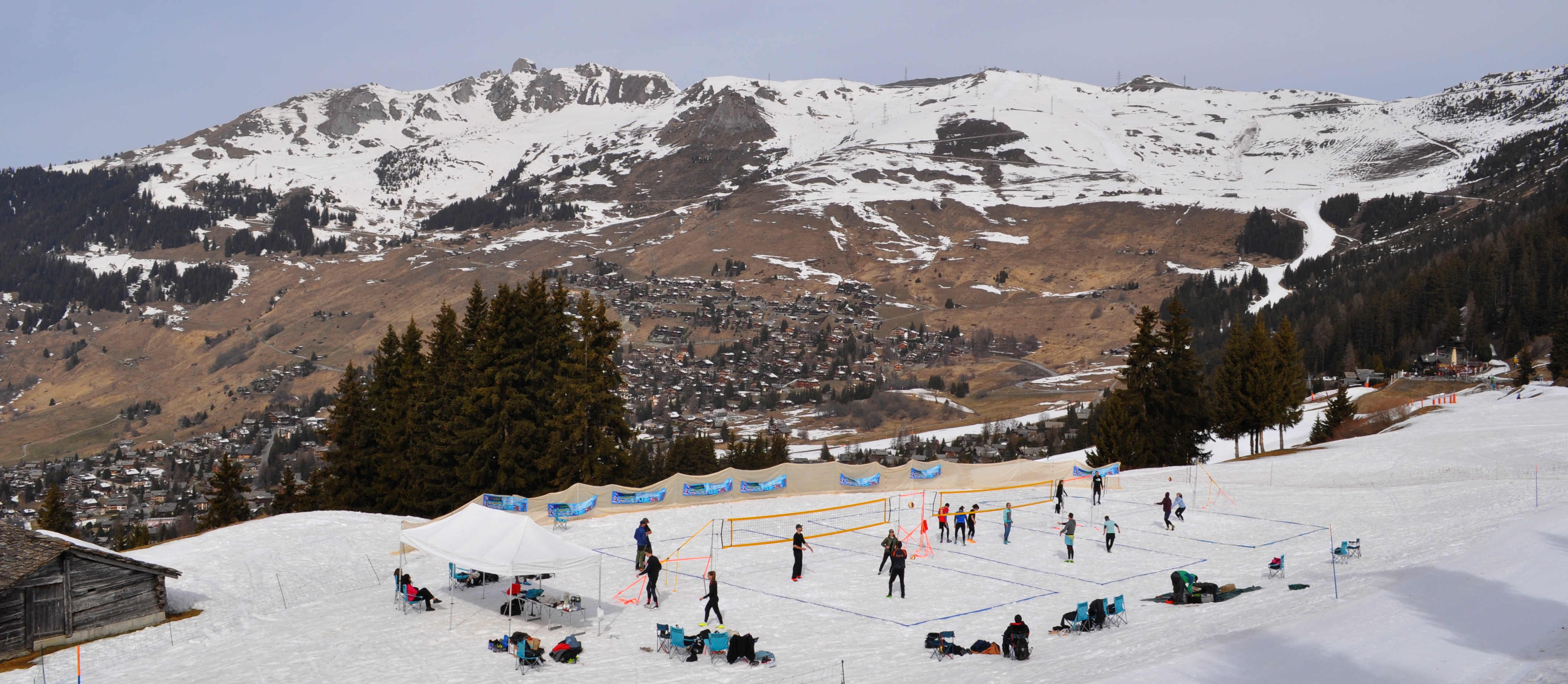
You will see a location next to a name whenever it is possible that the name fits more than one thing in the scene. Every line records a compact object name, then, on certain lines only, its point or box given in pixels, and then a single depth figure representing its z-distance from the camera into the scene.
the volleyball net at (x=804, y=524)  35.28
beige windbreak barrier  39.62
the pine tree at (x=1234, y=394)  63.28
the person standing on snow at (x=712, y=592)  22.97
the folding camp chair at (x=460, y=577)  27.83
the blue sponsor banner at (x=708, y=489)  41.31
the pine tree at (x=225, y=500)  59.81
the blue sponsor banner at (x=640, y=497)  39.84
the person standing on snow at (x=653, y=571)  25.06
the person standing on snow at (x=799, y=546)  28.09
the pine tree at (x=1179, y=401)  59.06
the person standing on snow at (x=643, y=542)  27.27
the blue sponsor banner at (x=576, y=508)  37.06
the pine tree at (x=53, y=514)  65.12
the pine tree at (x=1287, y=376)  63.69
